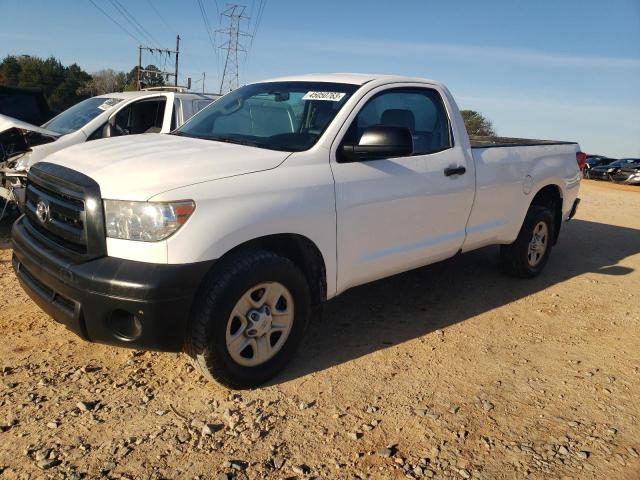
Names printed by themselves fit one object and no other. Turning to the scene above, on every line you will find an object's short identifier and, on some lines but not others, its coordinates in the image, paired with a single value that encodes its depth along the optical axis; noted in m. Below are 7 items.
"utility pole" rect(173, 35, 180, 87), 38.69
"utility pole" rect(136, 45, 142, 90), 35.25
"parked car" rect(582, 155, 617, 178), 30.82
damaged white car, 6.19
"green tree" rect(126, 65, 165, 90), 36.75
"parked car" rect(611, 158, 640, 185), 26.84
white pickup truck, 2.83
